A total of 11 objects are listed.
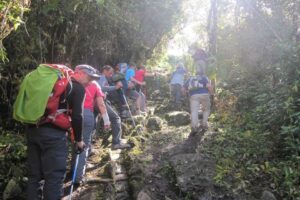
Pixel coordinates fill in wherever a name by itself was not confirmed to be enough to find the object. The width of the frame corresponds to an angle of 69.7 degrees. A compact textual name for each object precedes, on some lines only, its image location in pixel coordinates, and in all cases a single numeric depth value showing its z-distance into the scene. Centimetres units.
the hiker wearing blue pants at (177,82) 921
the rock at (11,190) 380
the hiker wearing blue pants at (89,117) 396
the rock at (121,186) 399
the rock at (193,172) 375
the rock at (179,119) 683
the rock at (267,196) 348
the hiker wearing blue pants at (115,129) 505
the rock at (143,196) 366
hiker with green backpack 278
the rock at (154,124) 645
